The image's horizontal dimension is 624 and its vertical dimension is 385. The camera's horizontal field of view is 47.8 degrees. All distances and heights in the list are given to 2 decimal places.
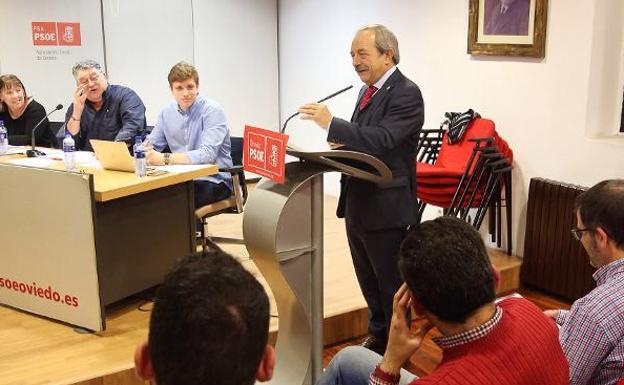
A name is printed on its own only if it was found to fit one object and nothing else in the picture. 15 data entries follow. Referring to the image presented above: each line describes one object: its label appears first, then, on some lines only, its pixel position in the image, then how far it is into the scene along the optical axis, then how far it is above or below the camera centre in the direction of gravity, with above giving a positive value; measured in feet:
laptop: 10.77 -1.49
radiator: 12.07 -3.32
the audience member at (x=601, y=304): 5.33 -1.87
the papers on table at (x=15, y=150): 13.13 -1.74
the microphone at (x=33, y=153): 12.53 -1.68
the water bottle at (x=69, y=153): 10.70 -1.45
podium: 7.32 -1.98
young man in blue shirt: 12.14 -1.33
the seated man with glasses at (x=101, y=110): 13.15 -0.99
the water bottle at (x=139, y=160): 10.46 -1.51
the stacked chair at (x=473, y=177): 12.64 -2.15
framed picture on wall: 12.78 +0.55
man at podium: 8.70 -1.17
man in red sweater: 4.25 -1.64
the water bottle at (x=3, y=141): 12.79 -1.51
